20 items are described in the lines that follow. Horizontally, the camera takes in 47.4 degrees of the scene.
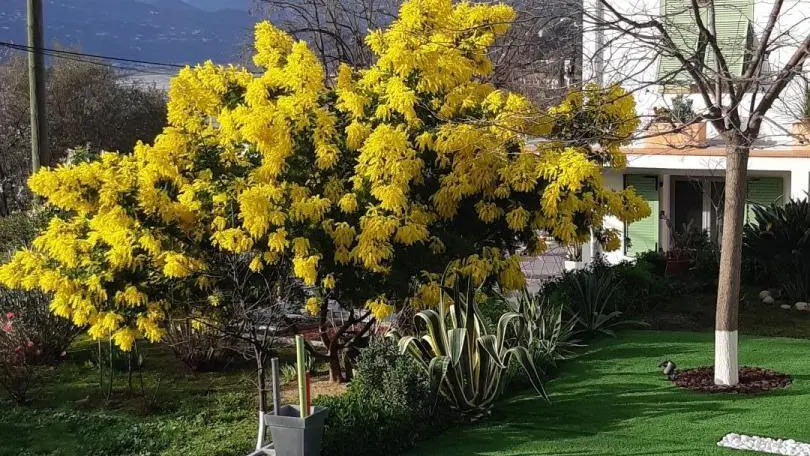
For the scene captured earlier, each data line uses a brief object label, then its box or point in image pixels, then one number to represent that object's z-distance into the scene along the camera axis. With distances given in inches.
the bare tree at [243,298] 334.6
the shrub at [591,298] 478.9
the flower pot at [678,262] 669.3
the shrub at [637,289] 534.0
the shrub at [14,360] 412.5
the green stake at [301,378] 251.8
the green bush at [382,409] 284.7
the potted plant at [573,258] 818.2
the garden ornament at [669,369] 370.3
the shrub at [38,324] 459.8
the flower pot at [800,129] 611.5
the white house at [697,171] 674.8
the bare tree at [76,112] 1152.2
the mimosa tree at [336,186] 331.6
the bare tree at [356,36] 727.1
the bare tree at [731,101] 313.0
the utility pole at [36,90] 542.6
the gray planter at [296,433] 252.5
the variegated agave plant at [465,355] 323.9
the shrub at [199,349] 448.8
